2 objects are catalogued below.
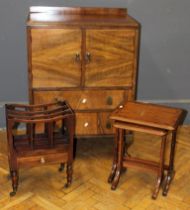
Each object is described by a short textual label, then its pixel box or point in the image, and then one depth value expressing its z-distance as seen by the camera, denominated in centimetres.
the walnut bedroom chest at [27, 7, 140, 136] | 311
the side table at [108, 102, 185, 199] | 287
